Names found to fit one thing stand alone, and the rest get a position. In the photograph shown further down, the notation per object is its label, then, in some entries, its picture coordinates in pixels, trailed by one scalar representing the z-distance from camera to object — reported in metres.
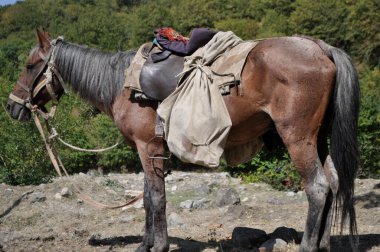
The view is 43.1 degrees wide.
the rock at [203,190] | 9.61
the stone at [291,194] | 8.84
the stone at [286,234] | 4.82
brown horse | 3.94
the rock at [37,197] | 8.50
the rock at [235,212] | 6.64
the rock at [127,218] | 7.19
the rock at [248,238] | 4.98
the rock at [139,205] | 8.14
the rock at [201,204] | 8.06
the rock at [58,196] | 8.57
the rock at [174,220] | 6.66
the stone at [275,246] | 4.57
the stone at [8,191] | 9.01
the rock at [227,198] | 7.86
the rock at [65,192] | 8.68
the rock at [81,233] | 6.15
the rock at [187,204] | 8.14
